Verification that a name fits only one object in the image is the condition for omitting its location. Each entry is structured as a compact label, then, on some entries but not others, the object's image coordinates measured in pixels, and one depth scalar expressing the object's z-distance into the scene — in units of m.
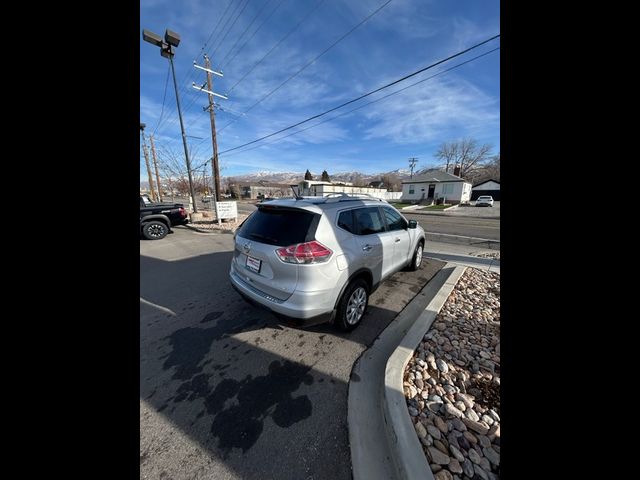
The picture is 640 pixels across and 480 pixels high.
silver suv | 2.73
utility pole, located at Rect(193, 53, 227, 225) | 16.16
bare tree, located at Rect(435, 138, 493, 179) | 53.32
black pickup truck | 9.50
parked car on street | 34.12
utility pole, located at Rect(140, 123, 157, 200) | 28.81
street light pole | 11.70
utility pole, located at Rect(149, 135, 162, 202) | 27.06
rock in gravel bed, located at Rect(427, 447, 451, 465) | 1.69
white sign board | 13.12
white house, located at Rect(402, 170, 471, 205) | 38.06
